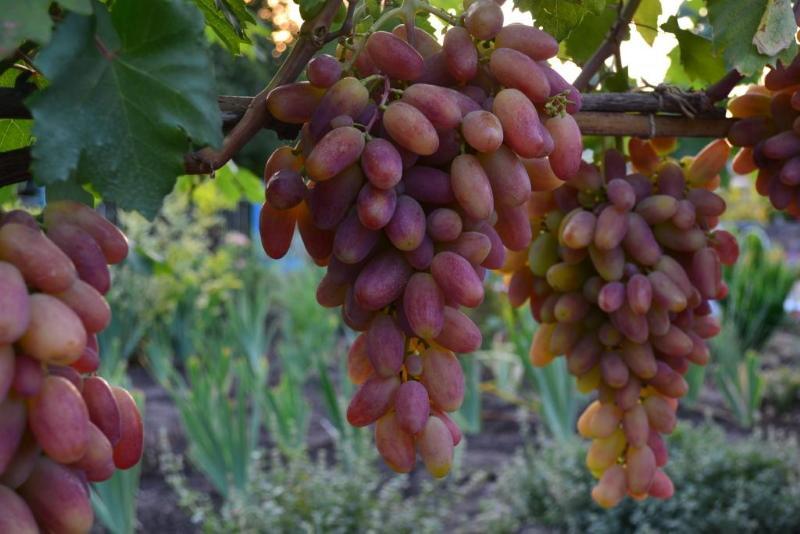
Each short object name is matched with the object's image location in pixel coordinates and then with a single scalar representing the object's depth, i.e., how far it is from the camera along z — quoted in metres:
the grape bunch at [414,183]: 0.49
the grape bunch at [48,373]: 0.37
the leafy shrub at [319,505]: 2.05
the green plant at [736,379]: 2.74
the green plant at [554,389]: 2.47
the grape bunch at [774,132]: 0.72
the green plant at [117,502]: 1.92
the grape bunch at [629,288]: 0.71
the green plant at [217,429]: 2.12
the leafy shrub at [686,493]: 2.14
